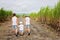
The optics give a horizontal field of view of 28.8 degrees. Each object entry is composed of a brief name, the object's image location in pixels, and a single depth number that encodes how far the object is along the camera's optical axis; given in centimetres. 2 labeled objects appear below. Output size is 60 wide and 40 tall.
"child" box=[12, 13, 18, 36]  804
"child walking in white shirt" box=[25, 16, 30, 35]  837
